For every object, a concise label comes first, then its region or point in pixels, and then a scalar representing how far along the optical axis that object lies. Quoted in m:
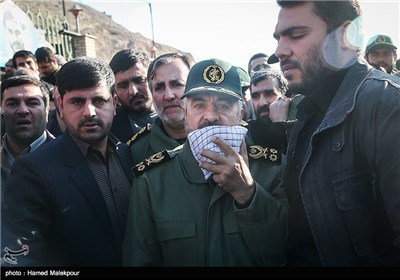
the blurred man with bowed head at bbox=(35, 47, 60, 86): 5.01
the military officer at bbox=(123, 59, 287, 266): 1.65
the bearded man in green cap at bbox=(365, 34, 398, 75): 4.44
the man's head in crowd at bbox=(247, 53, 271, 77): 5.24
